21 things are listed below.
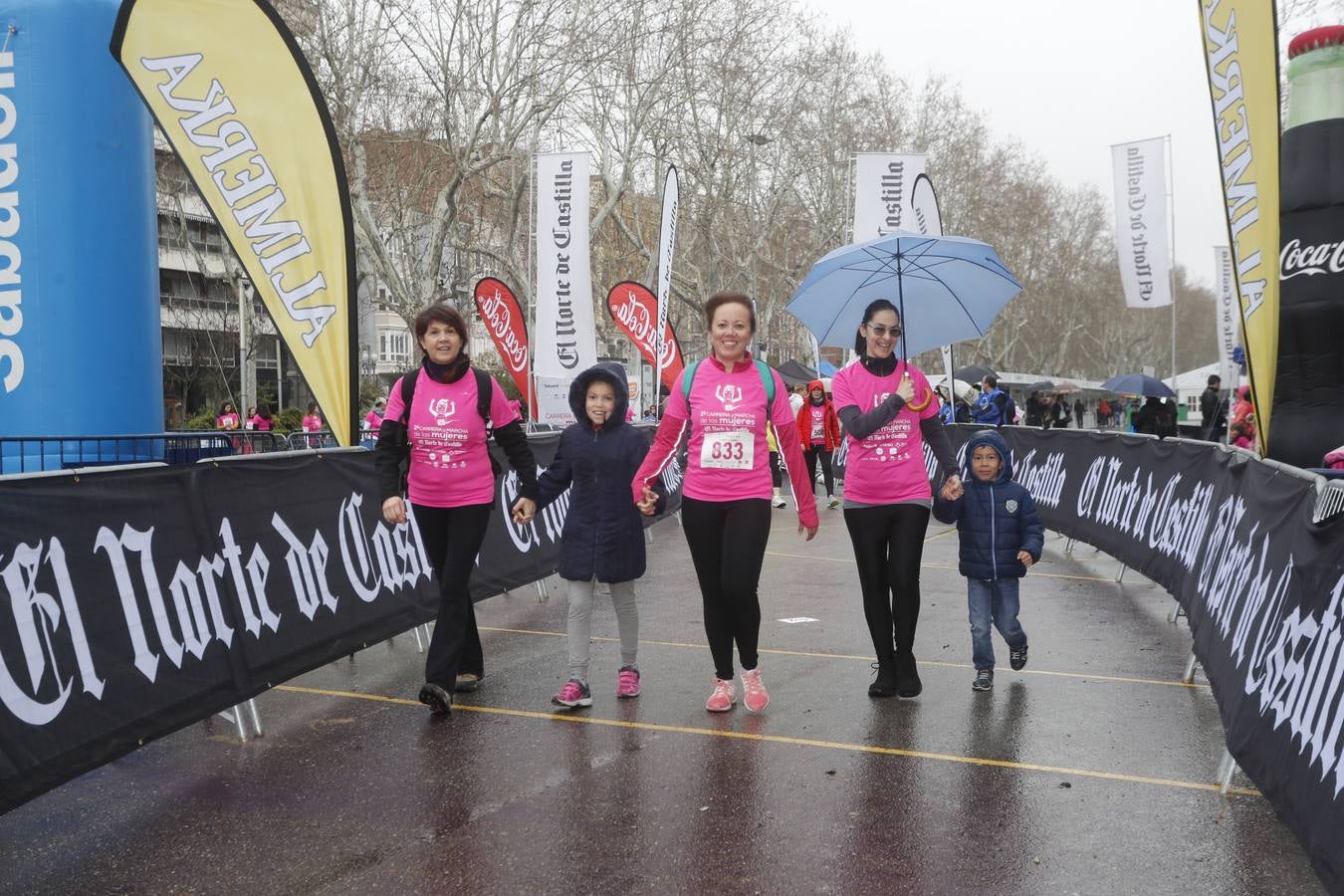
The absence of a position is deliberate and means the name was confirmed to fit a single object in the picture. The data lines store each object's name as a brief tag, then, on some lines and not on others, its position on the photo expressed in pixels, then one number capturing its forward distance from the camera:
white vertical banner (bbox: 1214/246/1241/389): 24.03
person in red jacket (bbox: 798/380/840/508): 17.75
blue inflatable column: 9.72
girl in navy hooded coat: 6.01
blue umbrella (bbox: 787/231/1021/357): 6.47
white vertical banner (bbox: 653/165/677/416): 15.66
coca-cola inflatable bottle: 9.02
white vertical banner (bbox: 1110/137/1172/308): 24.55
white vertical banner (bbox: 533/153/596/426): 14.48
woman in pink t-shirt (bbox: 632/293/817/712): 5.54
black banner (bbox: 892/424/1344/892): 3.50
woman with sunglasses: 5.88
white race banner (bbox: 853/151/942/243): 18.81
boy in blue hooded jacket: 6.36
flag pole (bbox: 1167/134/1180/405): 25.47
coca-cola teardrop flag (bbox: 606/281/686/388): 21.97
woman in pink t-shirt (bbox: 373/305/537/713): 5.80
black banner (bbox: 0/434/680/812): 4.11
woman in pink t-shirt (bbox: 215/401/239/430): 26.99
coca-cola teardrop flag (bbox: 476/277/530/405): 20.81
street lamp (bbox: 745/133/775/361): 38.91
